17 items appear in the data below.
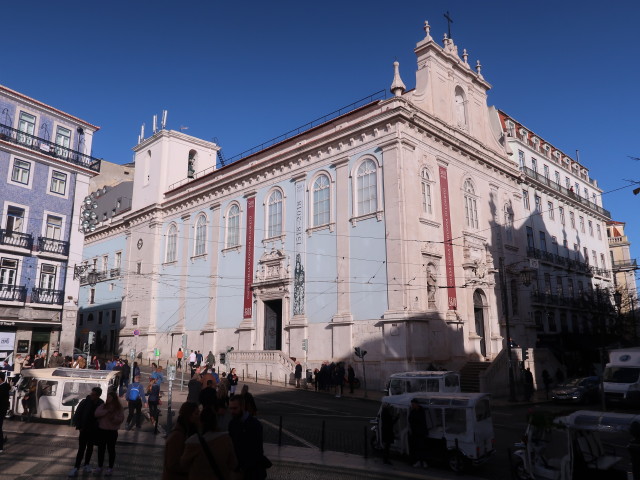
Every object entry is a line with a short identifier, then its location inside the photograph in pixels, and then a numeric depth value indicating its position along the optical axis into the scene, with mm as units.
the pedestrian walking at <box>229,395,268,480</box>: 6074
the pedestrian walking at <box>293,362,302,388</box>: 26547
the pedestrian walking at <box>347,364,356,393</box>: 24844
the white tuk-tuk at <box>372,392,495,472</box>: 10273
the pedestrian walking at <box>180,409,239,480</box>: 4941
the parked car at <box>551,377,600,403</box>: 23734
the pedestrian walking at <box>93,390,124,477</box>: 9133
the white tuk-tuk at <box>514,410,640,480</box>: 7836
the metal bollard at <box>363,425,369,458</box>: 10984
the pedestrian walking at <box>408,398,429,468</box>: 10695
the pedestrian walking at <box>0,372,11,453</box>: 11250
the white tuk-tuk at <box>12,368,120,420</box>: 15266
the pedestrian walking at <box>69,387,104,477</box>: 9133
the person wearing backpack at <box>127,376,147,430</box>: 14898
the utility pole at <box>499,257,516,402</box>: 23688
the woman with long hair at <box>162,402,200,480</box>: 5242
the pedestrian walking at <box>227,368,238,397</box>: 18831
